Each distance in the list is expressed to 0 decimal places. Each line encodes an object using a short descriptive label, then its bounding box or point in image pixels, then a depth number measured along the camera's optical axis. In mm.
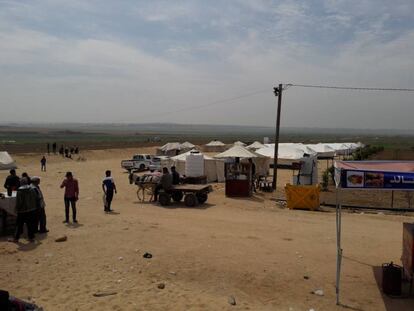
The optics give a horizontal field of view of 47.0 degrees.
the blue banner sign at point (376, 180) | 8102
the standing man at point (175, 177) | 20994
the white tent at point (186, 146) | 47800
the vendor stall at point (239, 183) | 22656
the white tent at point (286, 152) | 29422
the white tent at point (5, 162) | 28422
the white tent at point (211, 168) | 29859
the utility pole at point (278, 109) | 25836
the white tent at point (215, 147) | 63103
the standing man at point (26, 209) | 12133
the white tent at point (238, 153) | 23923
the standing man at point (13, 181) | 15311
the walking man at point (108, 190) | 17062
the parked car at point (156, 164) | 33612
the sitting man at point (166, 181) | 19109
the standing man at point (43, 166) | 38500
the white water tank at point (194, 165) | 26562
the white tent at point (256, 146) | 42625
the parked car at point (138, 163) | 37706
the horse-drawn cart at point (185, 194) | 18969
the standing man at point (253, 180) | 24828
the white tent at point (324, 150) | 52203
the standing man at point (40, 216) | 12995
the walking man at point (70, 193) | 14711
